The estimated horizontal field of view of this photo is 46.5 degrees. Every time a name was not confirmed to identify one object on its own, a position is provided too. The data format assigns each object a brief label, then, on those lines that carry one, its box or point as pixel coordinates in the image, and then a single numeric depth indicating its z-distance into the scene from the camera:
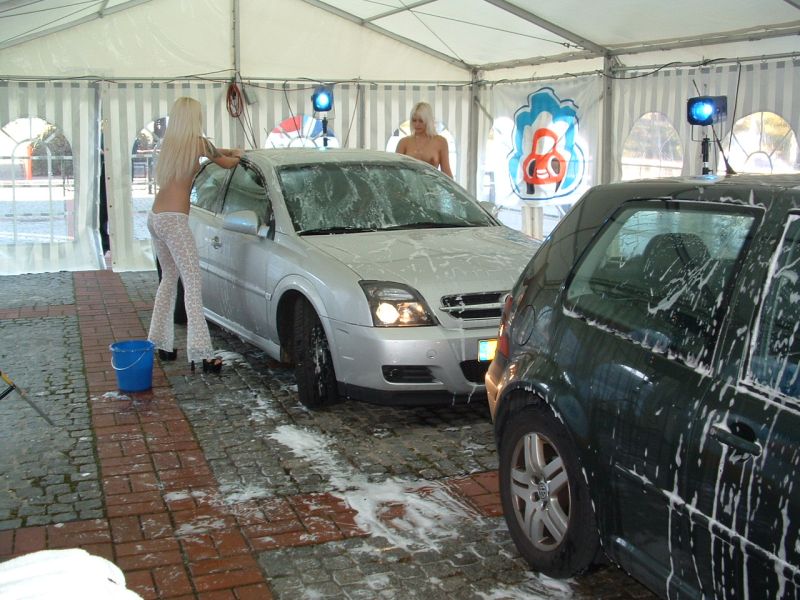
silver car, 5.49
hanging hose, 11.87
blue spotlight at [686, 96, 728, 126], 7.45
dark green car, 2.57
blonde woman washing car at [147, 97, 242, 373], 6.86
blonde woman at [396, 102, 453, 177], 9.98
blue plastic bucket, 6.48
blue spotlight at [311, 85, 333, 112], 11.09
